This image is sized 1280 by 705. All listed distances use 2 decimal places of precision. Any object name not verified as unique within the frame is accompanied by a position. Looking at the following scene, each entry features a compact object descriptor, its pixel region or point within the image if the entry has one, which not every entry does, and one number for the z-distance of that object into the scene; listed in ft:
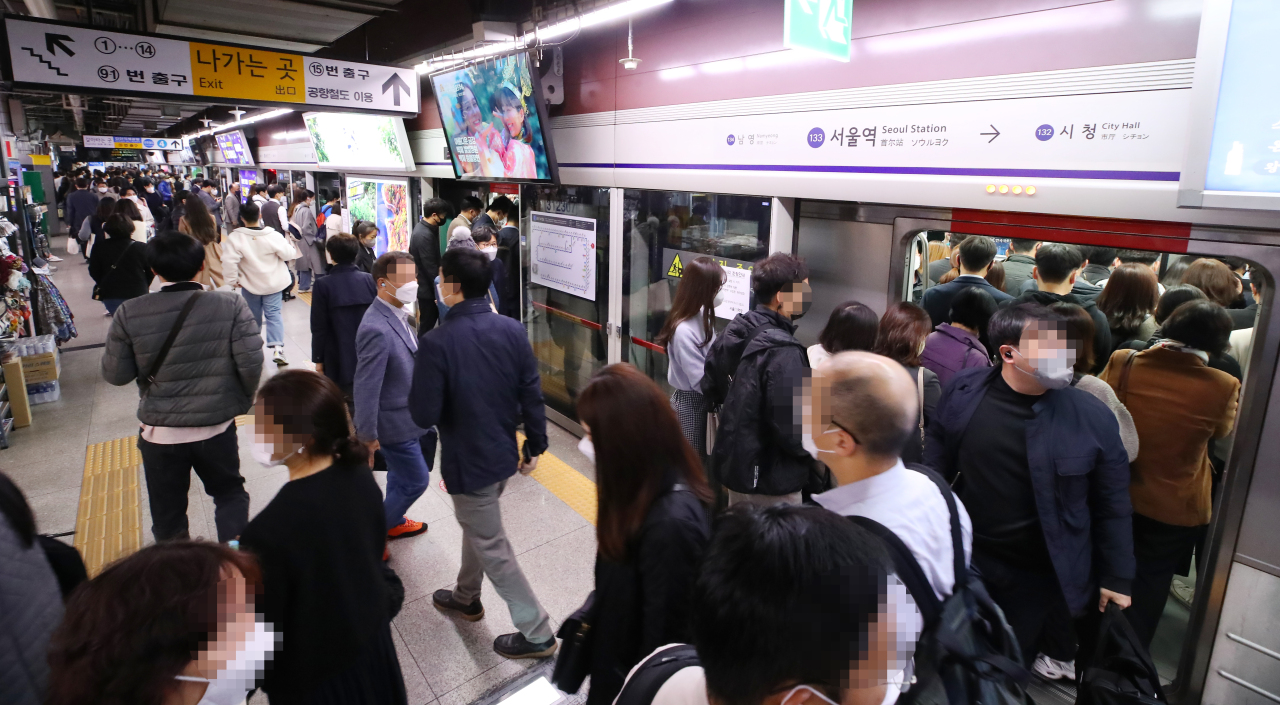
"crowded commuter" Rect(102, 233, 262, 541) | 10.03
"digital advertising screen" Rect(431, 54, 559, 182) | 16.44
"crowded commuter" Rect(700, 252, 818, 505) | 8.97
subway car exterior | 7.40
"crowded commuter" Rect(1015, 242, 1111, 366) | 11.69
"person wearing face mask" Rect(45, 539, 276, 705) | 3.46
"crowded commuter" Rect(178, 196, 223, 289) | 18.06
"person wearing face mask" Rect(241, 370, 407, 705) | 5.70
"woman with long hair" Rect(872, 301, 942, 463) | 9.57
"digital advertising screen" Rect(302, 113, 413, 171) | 24.73
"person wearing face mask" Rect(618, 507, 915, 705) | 3.12
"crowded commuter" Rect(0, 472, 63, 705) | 4.56
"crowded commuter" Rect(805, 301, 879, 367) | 9.15
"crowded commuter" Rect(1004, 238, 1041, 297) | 15.39
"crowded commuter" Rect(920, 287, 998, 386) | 10.18
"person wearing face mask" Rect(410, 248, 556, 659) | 9.25
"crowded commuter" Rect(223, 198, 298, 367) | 20.71
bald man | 5.07
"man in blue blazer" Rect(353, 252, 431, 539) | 10.98
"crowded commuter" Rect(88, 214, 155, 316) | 21.25
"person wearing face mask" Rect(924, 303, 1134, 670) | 7.24
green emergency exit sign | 8.41
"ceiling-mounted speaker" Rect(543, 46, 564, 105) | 16.58
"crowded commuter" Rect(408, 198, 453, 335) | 20.79
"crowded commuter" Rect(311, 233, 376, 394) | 13.82
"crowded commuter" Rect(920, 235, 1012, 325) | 11.81
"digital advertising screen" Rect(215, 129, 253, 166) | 48.83
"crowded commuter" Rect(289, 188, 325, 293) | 34.22
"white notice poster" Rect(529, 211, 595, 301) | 17.52
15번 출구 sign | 13.26
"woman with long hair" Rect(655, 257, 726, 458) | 11.74
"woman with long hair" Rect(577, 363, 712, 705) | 5.46
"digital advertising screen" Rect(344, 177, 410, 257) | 27.27
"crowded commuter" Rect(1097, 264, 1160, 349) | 10.89
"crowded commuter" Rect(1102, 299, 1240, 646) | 8.41
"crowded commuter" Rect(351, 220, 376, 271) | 23.03
